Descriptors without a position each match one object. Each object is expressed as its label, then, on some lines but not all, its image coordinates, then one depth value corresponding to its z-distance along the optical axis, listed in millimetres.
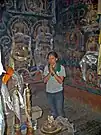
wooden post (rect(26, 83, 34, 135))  1648
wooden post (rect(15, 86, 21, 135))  1672
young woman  2217
